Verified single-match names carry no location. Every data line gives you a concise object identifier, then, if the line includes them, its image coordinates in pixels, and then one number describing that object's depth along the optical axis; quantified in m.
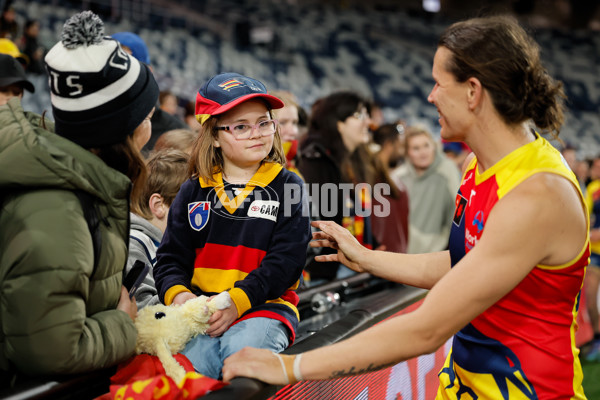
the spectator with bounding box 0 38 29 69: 4.19
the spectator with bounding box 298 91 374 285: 3.41
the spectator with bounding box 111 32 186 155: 3.10
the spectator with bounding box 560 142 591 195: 7.34
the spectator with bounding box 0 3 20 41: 5.92
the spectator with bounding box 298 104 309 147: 3.95
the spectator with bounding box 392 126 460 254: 4.76
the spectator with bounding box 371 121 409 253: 4.00
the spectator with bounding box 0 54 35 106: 3.14
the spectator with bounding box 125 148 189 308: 2.12
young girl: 1.73
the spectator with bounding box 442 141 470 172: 6.16
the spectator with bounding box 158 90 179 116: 4.79
